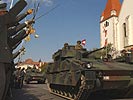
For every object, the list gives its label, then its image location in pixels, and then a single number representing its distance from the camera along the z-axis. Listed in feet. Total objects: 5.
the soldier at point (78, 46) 18.85
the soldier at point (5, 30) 8.70
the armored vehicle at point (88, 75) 14.67
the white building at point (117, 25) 64.29
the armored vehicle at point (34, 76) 38.46
